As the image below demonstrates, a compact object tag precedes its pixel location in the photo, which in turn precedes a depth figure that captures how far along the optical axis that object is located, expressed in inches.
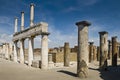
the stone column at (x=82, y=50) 256.9
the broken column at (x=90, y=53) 594.8
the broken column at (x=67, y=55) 436.7
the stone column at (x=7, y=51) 683.7
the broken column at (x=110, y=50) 631.0
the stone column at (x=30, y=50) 414.2
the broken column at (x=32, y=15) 424.8
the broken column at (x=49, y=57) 472.4
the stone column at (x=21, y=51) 470.7
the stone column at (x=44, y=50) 358.1
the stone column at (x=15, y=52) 531.7
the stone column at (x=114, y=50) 429.8
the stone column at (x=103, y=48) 349.4
